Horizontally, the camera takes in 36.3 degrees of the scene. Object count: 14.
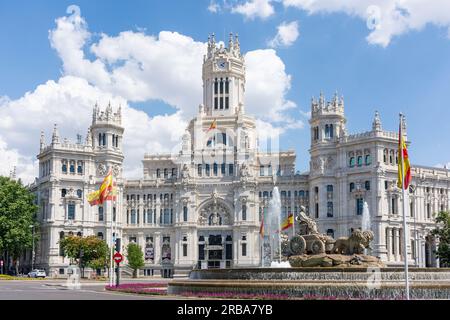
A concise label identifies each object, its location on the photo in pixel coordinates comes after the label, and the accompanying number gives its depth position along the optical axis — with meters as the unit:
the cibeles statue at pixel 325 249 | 52.81
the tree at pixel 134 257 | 123.62
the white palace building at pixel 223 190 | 121.75
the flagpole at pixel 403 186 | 39.43
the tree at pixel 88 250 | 113.62
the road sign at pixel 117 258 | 64.81
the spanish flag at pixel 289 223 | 104.95
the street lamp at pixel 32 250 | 124.50
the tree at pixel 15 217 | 119.56
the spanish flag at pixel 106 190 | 83.06
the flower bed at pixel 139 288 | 54.59
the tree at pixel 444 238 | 103.14
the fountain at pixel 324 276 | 45.19
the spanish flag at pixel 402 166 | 42.91
